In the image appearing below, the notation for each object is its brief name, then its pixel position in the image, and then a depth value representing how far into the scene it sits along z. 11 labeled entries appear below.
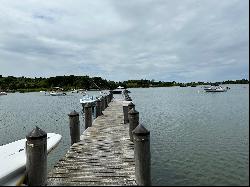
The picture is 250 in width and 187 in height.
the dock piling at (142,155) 4.83
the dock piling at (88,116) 10.72
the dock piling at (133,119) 7.80
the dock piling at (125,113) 11.41
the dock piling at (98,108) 14.39
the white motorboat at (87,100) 24.51
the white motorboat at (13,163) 5.31
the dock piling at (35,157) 4.75
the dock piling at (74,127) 8.09
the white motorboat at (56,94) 61.91
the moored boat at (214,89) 62.68
